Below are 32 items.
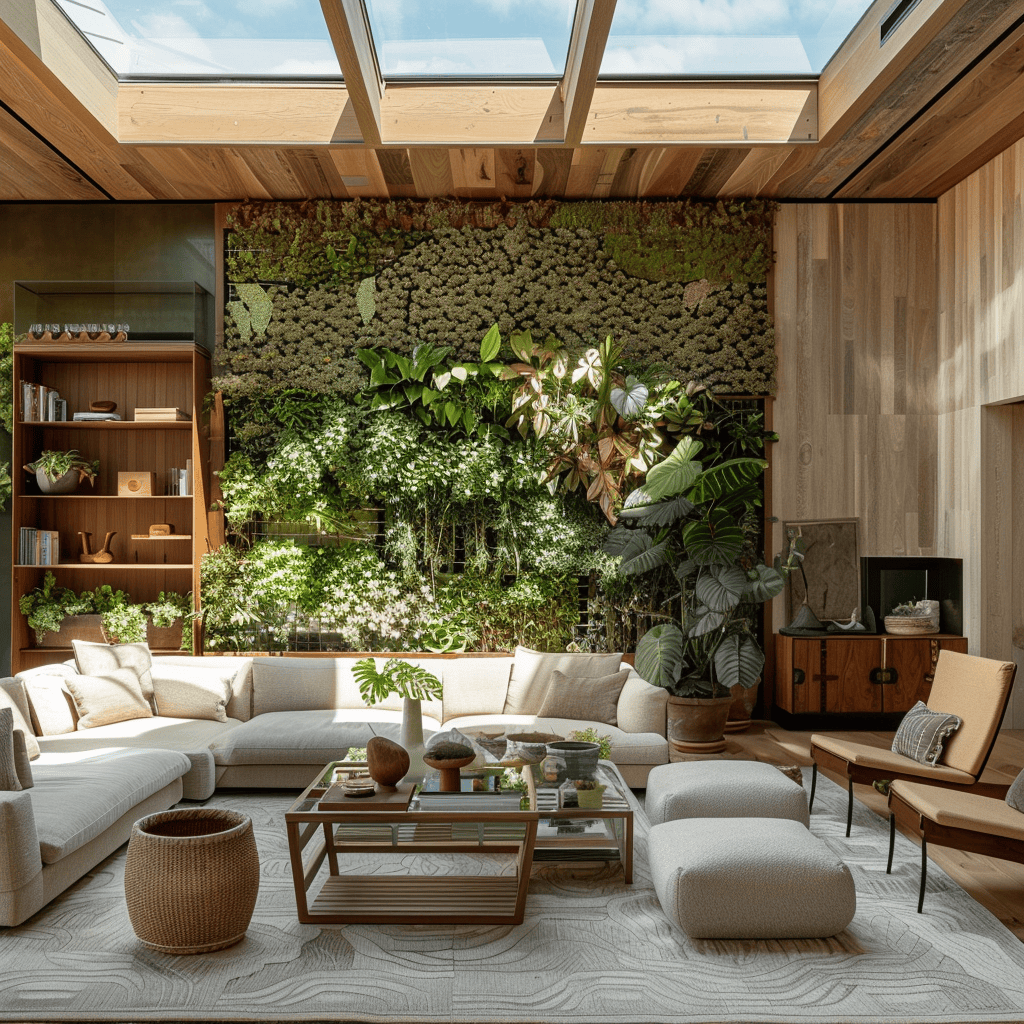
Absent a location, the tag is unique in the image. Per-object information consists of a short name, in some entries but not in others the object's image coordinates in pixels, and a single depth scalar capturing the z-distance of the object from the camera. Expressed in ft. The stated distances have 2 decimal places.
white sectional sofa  11.44
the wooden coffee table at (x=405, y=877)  10.73
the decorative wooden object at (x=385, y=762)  11.70
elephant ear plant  18.90
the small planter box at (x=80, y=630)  21.36
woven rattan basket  9.84
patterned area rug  8.78
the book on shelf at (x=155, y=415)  21.30
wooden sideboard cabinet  21.43
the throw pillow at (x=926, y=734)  14.17
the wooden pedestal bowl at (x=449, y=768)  11.85
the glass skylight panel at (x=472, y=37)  15.55
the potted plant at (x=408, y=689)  13.88
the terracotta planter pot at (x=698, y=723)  19.20
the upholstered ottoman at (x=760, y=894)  10.12
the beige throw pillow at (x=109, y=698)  16.16
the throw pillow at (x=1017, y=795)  11.71
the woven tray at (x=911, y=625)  21.76
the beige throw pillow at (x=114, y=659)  17.01
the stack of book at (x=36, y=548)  21.15
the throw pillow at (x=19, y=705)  13.80
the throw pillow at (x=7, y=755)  11.30
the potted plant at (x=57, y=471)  21.12
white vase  13.89
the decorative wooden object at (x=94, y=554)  21.72
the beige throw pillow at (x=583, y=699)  17.24
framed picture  22.84
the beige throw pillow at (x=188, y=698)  17.52
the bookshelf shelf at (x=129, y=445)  21.67
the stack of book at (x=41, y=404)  21.13
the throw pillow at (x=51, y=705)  15.47
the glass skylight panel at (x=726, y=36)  15.78
